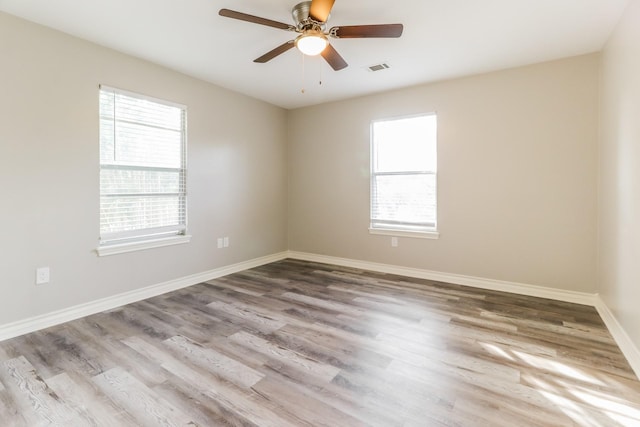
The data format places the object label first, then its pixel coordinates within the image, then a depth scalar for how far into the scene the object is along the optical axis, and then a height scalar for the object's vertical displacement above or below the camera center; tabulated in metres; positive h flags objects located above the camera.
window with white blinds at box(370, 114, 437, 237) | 4.09 +0.51
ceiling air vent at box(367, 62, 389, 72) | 3.43 +1.64
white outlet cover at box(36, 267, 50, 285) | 2.65 -0.54
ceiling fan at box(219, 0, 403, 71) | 2.09 +1.32
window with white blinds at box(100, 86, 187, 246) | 3.10 +0.49
